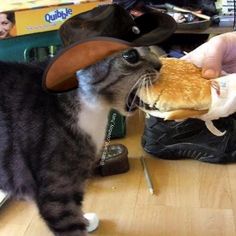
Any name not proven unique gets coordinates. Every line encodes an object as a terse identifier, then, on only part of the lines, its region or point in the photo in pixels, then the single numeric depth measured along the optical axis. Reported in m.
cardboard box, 1.18
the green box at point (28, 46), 1.26
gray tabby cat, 0.84
